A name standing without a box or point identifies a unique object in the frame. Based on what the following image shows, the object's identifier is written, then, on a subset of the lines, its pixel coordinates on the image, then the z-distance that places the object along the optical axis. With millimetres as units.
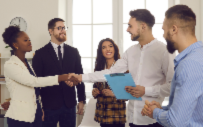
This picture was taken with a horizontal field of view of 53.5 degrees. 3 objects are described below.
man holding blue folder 1593
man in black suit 2178
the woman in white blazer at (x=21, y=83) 1733
